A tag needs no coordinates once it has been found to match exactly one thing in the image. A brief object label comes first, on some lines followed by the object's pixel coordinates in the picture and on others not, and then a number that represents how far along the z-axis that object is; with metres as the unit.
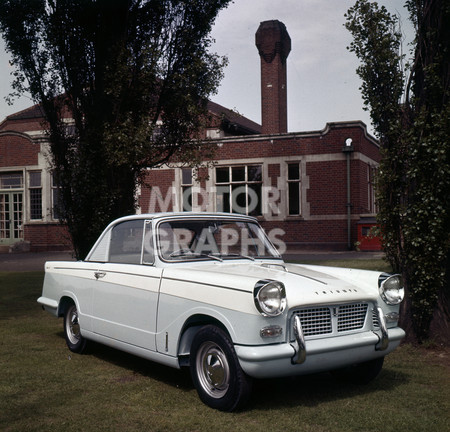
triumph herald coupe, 4.30
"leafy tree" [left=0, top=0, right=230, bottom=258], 11.16
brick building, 24.68
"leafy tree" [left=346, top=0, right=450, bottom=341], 6.55
